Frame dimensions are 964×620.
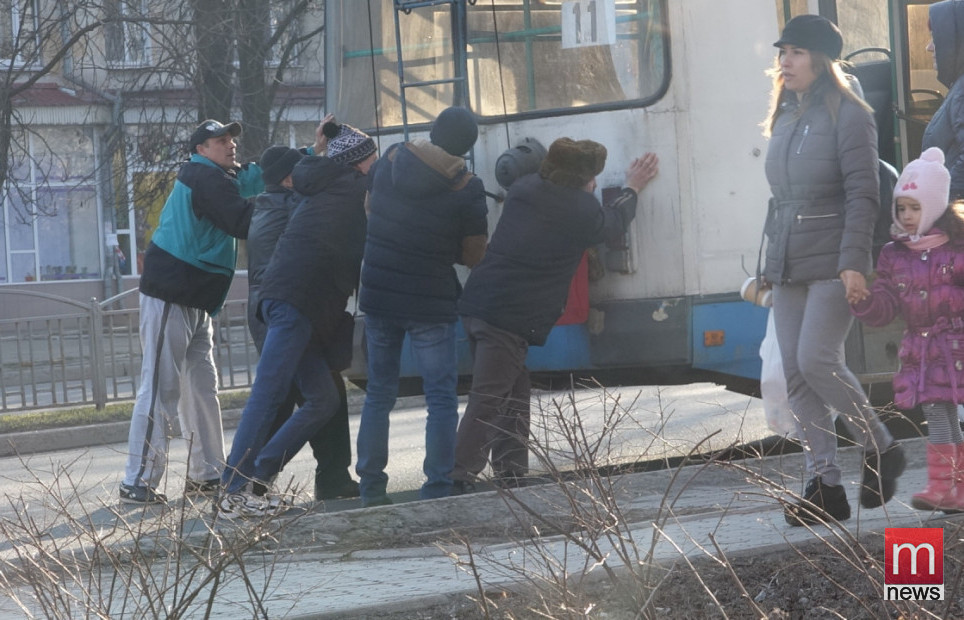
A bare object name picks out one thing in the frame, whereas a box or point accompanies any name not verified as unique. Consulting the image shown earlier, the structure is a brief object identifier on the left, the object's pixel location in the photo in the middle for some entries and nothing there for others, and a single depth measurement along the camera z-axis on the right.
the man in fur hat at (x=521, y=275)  13.29
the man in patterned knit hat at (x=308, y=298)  13.37
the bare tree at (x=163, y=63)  30.11
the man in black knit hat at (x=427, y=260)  13.13
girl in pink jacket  10.51
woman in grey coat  10.56
